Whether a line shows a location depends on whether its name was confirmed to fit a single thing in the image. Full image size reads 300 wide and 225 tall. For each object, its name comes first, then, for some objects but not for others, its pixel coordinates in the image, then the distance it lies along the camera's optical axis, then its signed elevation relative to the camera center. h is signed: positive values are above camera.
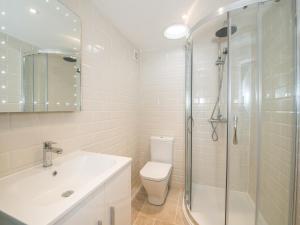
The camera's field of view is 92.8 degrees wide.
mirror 0.78 +0.35
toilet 1.70 -0.78
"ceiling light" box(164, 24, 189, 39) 1.77 +1.03
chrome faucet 0.93 -0.26
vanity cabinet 0.64 -0.52
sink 0.53 -0.39
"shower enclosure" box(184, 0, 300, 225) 1.18 -0.05
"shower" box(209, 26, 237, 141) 1.82 +0.33
